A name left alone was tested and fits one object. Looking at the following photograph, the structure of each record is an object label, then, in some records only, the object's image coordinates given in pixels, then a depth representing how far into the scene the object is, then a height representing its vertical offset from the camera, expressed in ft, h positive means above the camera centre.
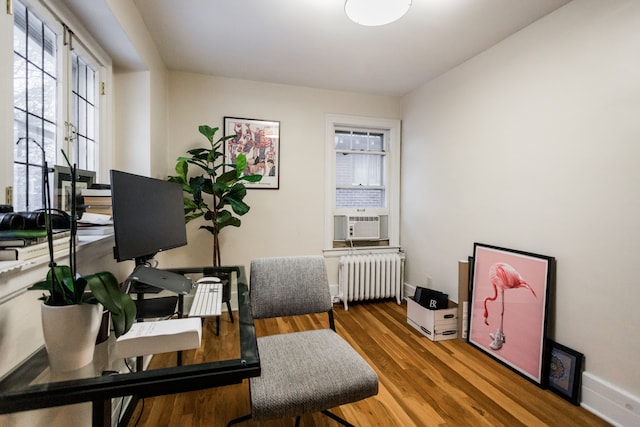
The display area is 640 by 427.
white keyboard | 3.70 -1.41
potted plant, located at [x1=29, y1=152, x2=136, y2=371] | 2.45 -0.98
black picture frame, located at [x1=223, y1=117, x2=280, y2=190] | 10.36 +2.12
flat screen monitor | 3.78 -0.23
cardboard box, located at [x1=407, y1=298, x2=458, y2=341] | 8.42 -3.43
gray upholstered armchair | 3.76 -2.41
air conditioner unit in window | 11.50 -0.87
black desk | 2.20 -1.50
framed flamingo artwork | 6.45 -2.43
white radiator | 10.99 -2.74
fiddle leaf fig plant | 8.83 +0.47
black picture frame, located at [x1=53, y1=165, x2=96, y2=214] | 4.35 +0.20
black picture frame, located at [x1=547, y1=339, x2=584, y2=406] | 5.82 -3.37
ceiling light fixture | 5.24 +3.78
